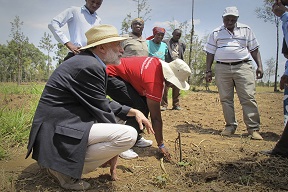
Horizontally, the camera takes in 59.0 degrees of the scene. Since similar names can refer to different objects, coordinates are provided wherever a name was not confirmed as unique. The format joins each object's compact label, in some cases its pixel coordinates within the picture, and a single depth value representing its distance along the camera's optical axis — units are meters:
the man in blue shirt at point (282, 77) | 2.63
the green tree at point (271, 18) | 17.33
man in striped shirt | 3.98
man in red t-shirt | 2.69
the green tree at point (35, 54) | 48.94
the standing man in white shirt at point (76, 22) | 3.45
